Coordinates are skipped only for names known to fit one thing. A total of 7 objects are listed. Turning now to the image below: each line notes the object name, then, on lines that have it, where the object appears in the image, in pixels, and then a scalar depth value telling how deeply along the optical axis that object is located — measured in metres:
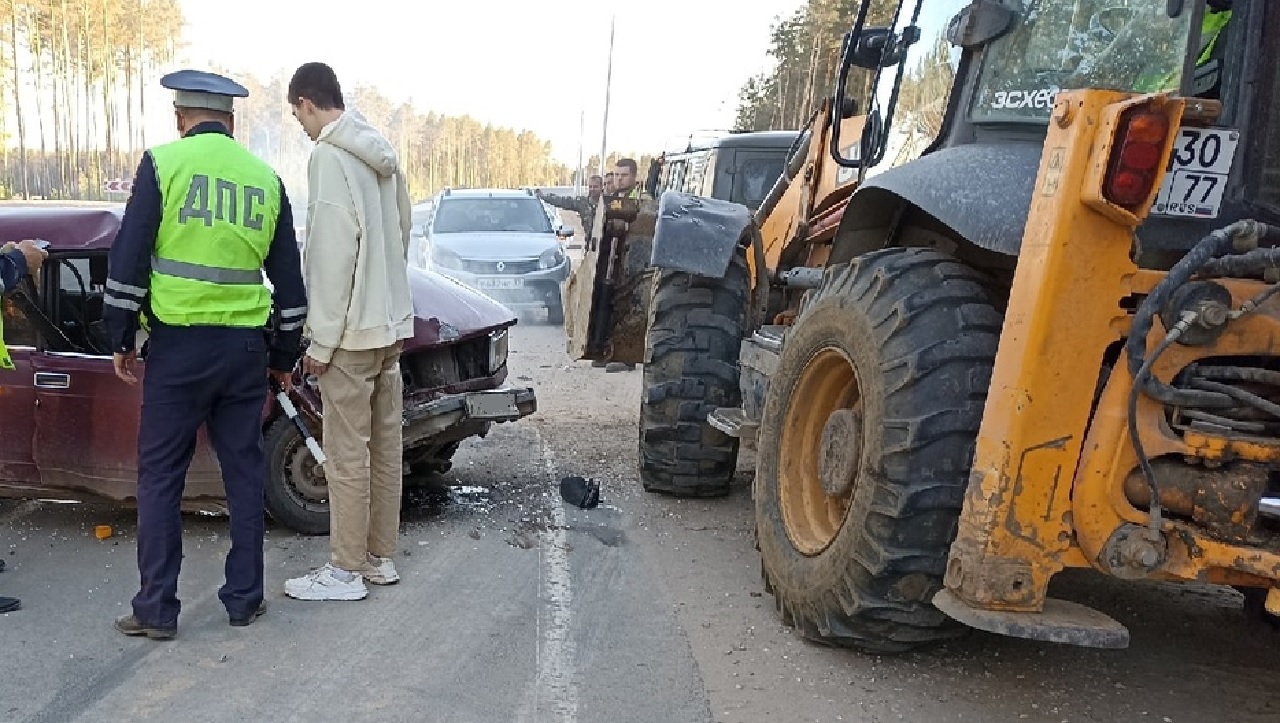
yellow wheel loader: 2.89
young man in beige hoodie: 4.36
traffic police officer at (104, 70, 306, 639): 3.94
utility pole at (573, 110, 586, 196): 52.54
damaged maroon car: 5.04
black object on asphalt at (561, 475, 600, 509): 6.04
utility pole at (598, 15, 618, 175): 44.69
